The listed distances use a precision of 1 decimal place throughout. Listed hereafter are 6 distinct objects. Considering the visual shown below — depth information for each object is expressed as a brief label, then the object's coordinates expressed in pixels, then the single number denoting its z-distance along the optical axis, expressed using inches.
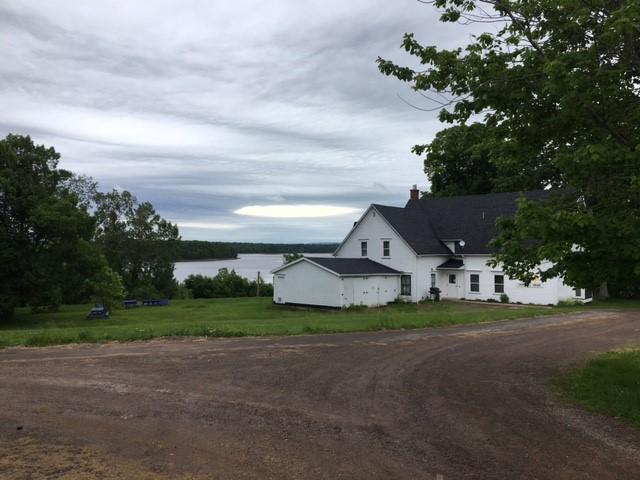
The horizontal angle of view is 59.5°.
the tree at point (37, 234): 1289.4
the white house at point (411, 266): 1355.8
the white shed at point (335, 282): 1349.7
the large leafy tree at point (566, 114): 281.1
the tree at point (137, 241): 2391.7
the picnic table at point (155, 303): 1866.4
